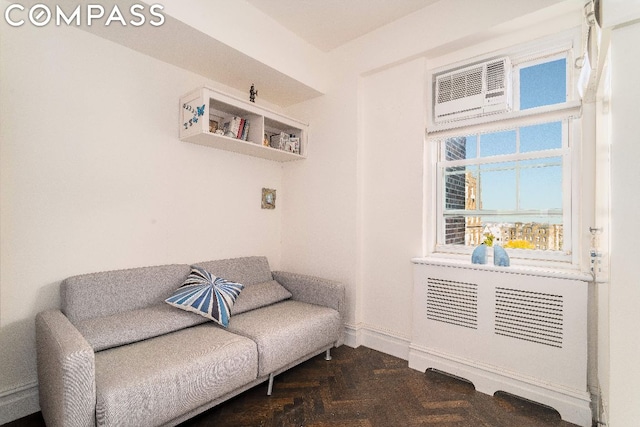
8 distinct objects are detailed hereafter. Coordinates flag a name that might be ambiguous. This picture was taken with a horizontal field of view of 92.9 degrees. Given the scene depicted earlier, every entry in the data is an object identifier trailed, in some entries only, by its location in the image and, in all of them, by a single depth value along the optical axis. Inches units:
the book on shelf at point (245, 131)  113.3
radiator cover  75.1
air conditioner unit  93.4
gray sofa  54.1
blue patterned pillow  85.4
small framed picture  134.3
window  87.2
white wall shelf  97.3
